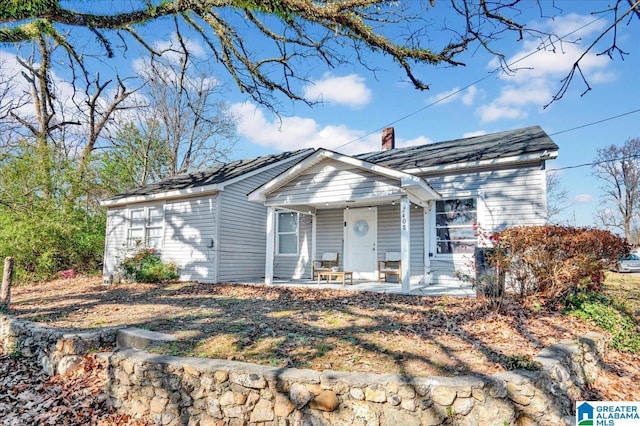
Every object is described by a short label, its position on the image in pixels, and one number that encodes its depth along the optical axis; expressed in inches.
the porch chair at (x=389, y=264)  385.4
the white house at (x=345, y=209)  339.3
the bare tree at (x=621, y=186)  1190.3
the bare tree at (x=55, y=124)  437.1
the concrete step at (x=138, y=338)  189.0
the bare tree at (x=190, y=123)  866.1
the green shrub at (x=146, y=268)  443.5
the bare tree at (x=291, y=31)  175.8
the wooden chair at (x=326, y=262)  434.1
